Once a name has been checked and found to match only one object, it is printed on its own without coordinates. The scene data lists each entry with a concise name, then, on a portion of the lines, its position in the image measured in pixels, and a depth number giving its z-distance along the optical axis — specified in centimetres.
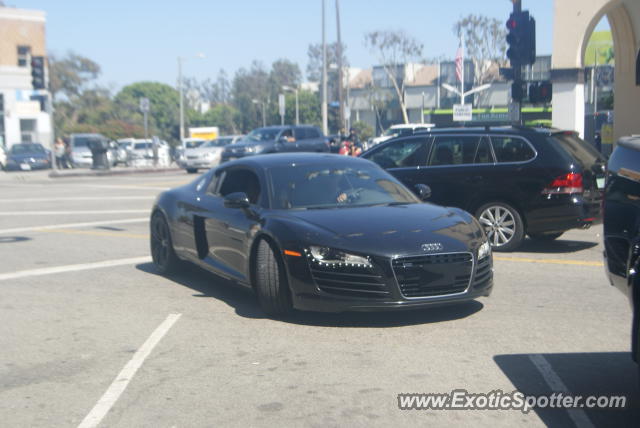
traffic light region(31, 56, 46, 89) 3102
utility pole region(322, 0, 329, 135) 4262
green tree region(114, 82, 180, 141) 9396
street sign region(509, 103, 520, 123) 1901
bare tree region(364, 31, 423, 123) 6819
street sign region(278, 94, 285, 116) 4806
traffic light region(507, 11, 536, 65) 1758
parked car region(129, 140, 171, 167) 4434
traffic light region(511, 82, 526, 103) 1789
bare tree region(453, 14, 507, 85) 6141
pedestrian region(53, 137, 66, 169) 4103
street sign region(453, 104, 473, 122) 2869
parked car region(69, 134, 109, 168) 4075
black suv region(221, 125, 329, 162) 3144
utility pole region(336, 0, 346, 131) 4409
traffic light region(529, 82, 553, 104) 1802
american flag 3934
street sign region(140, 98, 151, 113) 3972
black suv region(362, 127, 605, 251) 1075
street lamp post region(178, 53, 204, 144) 5809
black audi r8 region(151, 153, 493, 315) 660
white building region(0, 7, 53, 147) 6084
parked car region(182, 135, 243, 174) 3456
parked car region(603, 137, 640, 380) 462
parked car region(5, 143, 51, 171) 4003
